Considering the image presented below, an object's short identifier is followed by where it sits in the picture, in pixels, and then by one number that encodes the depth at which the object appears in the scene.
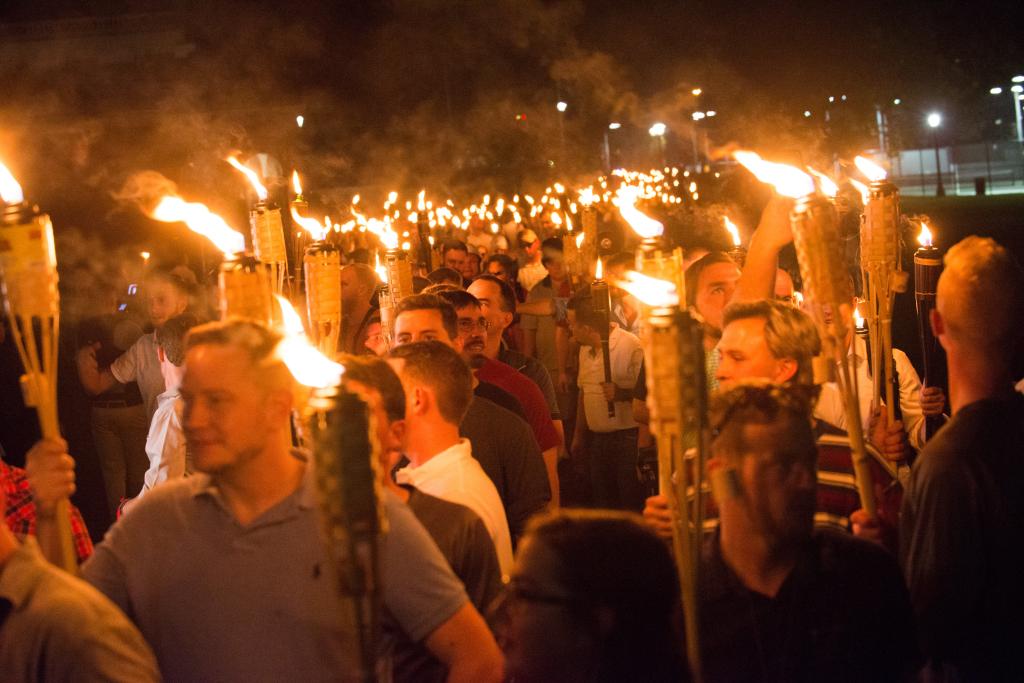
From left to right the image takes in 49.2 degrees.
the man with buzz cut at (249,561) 2.62
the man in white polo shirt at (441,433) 3.79
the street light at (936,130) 44.84
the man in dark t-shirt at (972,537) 3.05
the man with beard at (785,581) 2.58
